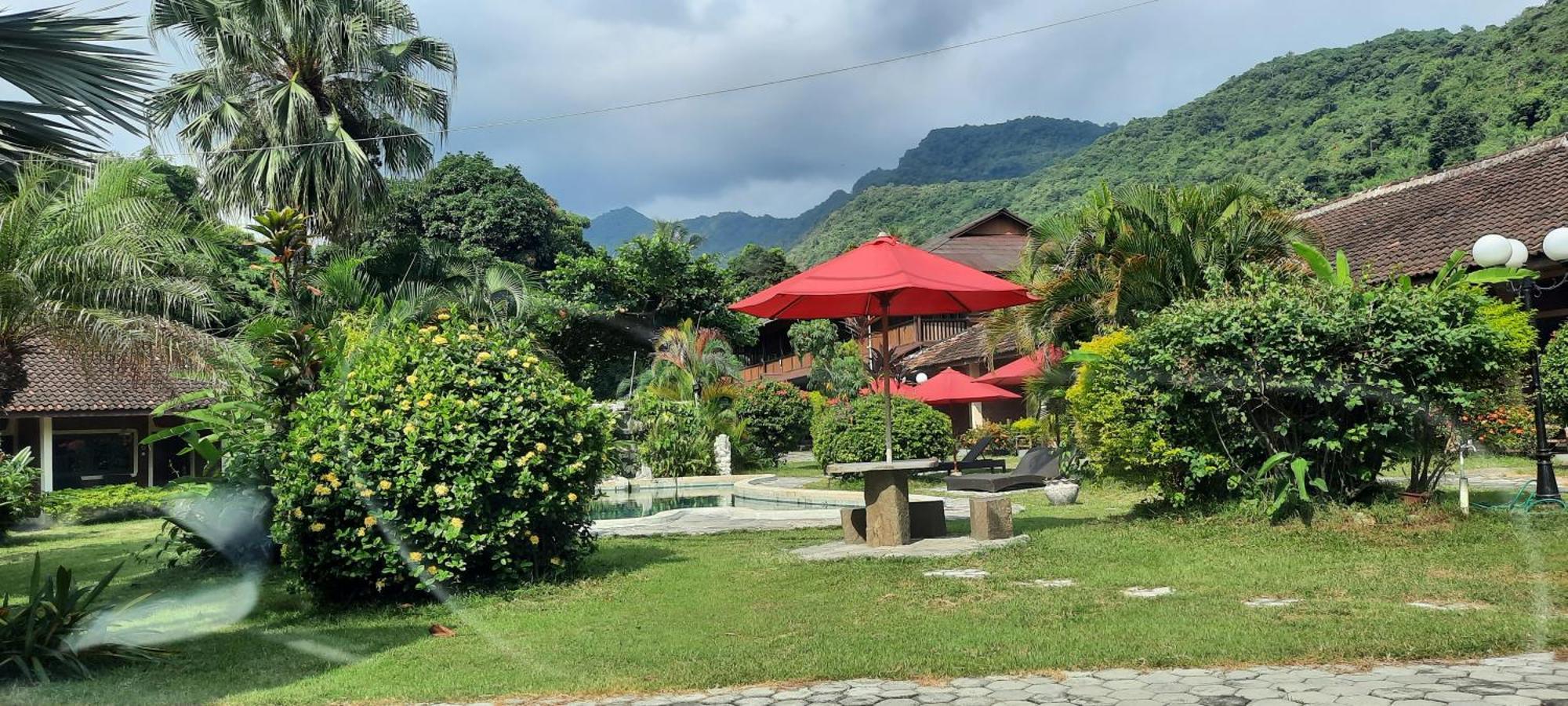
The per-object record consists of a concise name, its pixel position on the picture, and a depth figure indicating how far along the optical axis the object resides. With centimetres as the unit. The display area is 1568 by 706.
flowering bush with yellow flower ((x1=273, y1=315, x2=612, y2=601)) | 750
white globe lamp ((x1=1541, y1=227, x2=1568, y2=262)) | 1022
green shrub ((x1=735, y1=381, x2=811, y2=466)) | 2738
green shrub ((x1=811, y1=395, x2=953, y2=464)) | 1927
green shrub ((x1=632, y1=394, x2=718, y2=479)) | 2450
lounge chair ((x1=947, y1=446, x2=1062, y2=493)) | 1548
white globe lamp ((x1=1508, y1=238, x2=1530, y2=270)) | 1025
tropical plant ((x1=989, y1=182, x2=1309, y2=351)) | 1414
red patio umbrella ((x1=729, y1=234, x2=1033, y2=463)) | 913
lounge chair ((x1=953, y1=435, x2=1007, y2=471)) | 2036
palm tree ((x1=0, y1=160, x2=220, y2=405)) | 799
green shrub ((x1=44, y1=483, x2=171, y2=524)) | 1900
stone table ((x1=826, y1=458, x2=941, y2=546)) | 953
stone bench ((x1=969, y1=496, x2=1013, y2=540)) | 957
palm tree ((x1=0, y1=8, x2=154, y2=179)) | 593
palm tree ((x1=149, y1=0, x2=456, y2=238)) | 2189
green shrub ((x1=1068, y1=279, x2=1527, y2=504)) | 871
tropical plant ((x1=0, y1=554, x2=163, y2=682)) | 580
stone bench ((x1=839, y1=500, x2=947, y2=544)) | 1003
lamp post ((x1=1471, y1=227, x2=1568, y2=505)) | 971
